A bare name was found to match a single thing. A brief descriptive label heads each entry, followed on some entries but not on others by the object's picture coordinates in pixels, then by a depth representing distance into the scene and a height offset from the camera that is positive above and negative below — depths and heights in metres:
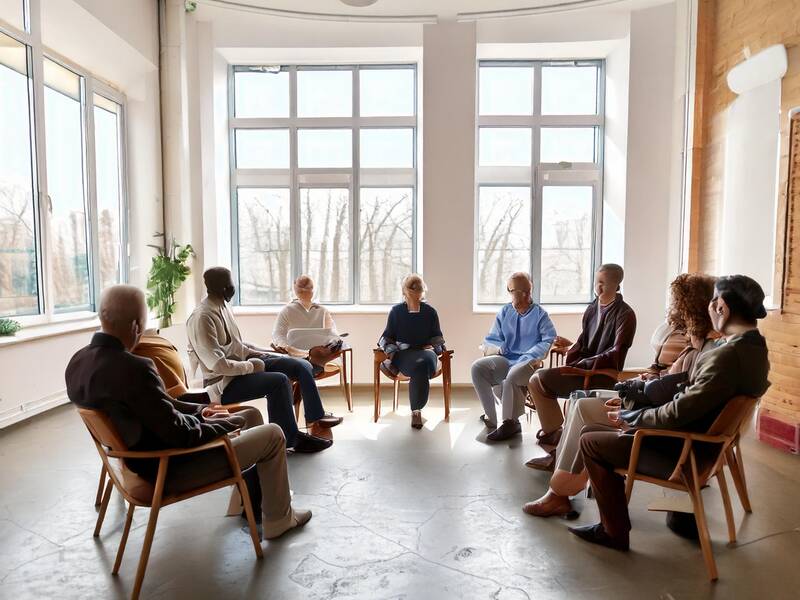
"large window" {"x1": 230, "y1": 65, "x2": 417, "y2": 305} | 6.22 +0.97
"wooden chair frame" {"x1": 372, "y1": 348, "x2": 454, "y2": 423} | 4.39 -1.00
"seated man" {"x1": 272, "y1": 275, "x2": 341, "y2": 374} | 4.39 -0.56
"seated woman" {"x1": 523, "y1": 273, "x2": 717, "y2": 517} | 2.52 -0.79
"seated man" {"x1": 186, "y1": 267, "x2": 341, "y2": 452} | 3.26 -0.70
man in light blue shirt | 3.91 -0.76
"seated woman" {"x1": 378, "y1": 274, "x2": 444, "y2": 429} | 4.30 -0.69
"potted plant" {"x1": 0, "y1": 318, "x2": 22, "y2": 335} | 4.00 -0.54
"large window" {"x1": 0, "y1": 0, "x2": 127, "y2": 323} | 4.25 +0.74
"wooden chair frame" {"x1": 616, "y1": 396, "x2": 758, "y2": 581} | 2.06 -0.84
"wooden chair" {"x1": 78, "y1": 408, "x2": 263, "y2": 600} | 1.91 -0.91
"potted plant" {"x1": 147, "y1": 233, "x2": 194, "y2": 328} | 5.21 -0.21
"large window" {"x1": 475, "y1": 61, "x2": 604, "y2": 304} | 6.13 +1.08
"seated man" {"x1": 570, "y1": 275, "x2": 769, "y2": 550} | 2.04 -0.60
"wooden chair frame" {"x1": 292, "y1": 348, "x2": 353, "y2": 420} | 4.18 -1.05
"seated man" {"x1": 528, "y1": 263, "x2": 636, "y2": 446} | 3.41 -0.64
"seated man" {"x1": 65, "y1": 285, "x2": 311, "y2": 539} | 1.88 -0.53
